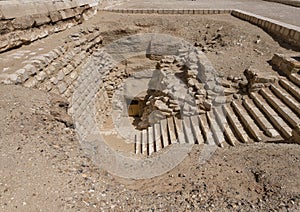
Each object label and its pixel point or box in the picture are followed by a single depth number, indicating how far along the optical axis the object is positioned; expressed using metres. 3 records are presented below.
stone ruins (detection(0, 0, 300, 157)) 4.83
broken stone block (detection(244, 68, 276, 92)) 5.63
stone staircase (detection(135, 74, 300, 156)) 4.59
